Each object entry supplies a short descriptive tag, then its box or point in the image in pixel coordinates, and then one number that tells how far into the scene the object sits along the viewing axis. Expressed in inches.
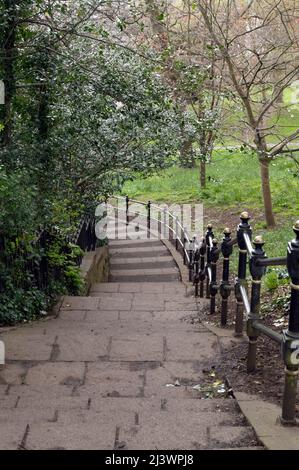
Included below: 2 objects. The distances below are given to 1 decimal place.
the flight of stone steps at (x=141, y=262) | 462.9
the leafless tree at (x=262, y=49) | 441.1
